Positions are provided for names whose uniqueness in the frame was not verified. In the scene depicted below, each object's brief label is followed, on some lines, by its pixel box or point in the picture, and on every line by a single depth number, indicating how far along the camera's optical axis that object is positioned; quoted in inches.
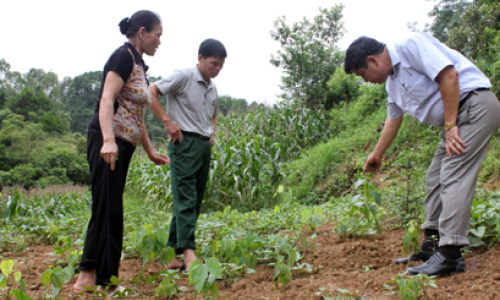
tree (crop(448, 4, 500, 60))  296.0
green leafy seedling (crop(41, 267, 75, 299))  71.7
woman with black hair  81.7
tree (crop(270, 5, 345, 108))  587.2
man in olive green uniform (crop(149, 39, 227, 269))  106.7
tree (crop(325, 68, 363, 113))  513.7
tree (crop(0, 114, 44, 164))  1310.3
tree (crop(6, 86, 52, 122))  1764.3
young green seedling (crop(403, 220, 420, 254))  89.3
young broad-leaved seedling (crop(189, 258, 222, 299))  64.5
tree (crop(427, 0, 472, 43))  551.5
